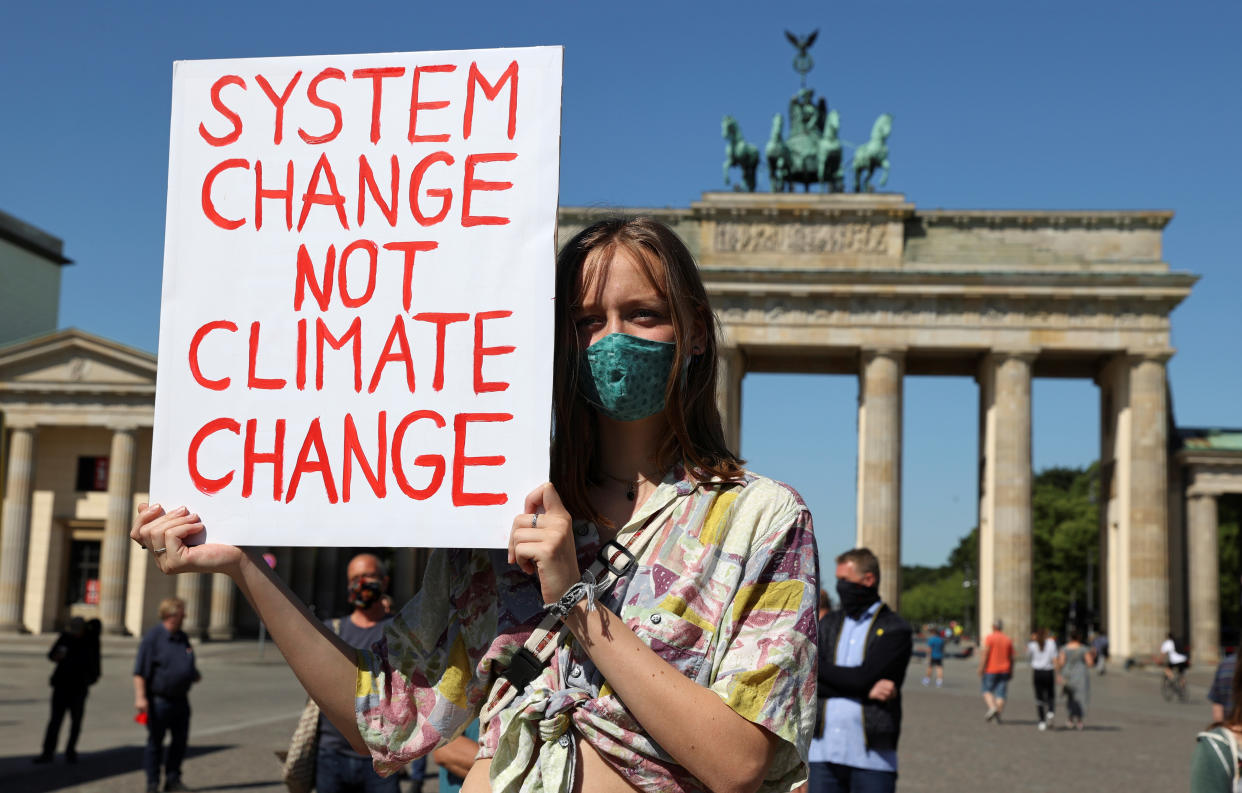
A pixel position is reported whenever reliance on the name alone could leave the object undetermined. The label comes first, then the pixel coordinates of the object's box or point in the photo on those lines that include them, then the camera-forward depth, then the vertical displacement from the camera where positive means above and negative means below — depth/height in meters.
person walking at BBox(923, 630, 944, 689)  35.91 -3.33
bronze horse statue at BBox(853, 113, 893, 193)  57.12 +16.12
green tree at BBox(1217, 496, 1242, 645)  72.94 -0.79
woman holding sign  2.28 -0.15
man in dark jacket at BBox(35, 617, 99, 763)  15.20 -2.09
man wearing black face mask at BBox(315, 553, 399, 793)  7.91 -0.82
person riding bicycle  31.33 -2.85
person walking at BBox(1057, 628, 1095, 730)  23.20 -2.56
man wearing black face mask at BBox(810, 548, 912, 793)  7.71 -1.02
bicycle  31.97 -3.54
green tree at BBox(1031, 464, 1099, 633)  89.31 -1.02
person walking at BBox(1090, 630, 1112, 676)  44.21 -4.04
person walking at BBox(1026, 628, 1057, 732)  23.14 -2.39
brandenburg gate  51.66 +8.48
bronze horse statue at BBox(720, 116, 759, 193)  57.75 +16.14
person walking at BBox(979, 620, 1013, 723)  23.62 -2.51
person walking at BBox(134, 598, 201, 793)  13.06 -1.86
